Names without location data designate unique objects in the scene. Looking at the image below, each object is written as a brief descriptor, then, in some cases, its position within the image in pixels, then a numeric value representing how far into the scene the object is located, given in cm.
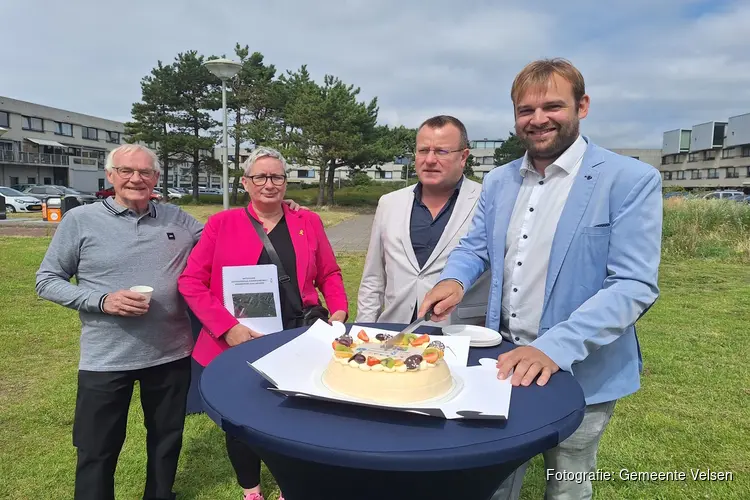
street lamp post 1186
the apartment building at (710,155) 5912
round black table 126
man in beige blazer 302
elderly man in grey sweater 259
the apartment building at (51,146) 4597
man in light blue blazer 181
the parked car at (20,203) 2556
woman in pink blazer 275
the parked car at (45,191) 3035
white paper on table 141
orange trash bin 1878
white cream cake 153
